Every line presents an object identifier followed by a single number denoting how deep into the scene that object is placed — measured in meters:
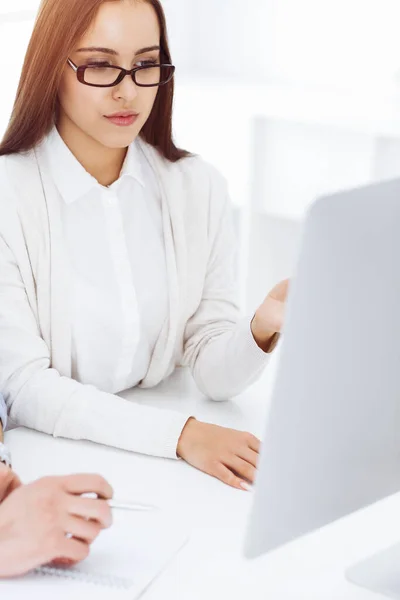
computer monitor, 1.22
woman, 1.69
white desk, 1.39
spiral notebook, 1.38
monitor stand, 1.39
